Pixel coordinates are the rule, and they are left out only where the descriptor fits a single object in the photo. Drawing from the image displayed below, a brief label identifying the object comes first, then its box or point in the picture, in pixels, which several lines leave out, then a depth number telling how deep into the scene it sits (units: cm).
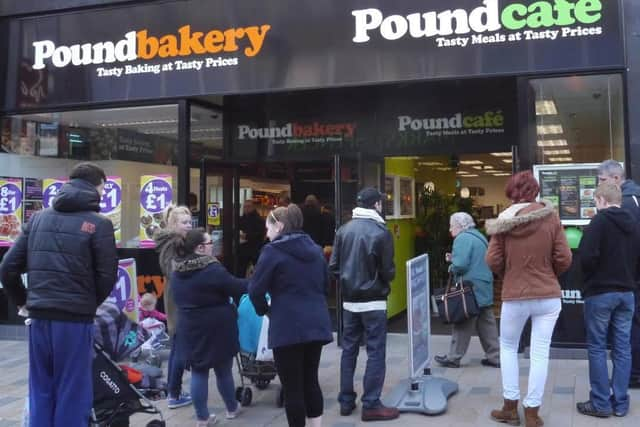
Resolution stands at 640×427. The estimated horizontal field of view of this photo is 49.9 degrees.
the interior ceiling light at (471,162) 1442
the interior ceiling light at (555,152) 723
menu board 702
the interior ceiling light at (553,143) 728
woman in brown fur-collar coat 479
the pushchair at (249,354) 579
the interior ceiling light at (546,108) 732
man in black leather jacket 528
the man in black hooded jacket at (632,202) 554
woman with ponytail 443
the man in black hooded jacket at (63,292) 405
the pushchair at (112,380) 450
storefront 716
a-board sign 546
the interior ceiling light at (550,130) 729
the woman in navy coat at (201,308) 500
